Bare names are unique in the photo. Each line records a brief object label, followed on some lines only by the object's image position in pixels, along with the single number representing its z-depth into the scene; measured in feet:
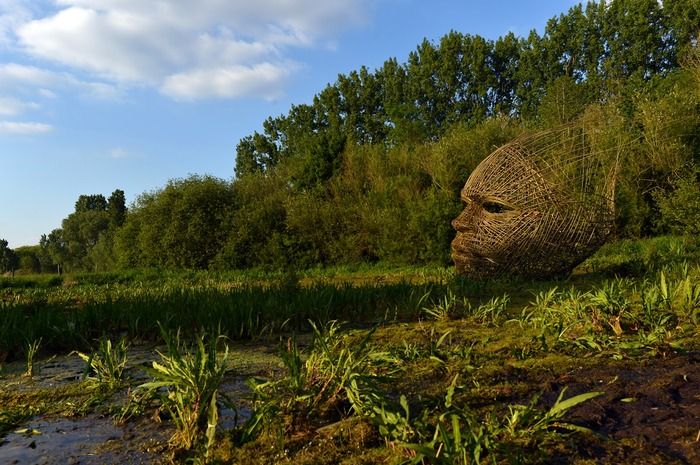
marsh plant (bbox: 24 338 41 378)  10.33
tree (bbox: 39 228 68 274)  221.46
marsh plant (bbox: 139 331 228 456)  6.07
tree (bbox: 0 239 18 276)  203.21
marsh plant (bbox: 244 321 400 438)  6.41
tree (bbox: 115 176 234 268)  66.54
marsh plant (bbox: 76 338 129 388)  8.79
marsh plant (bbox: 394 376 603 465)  5.02
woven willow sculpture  26.22
